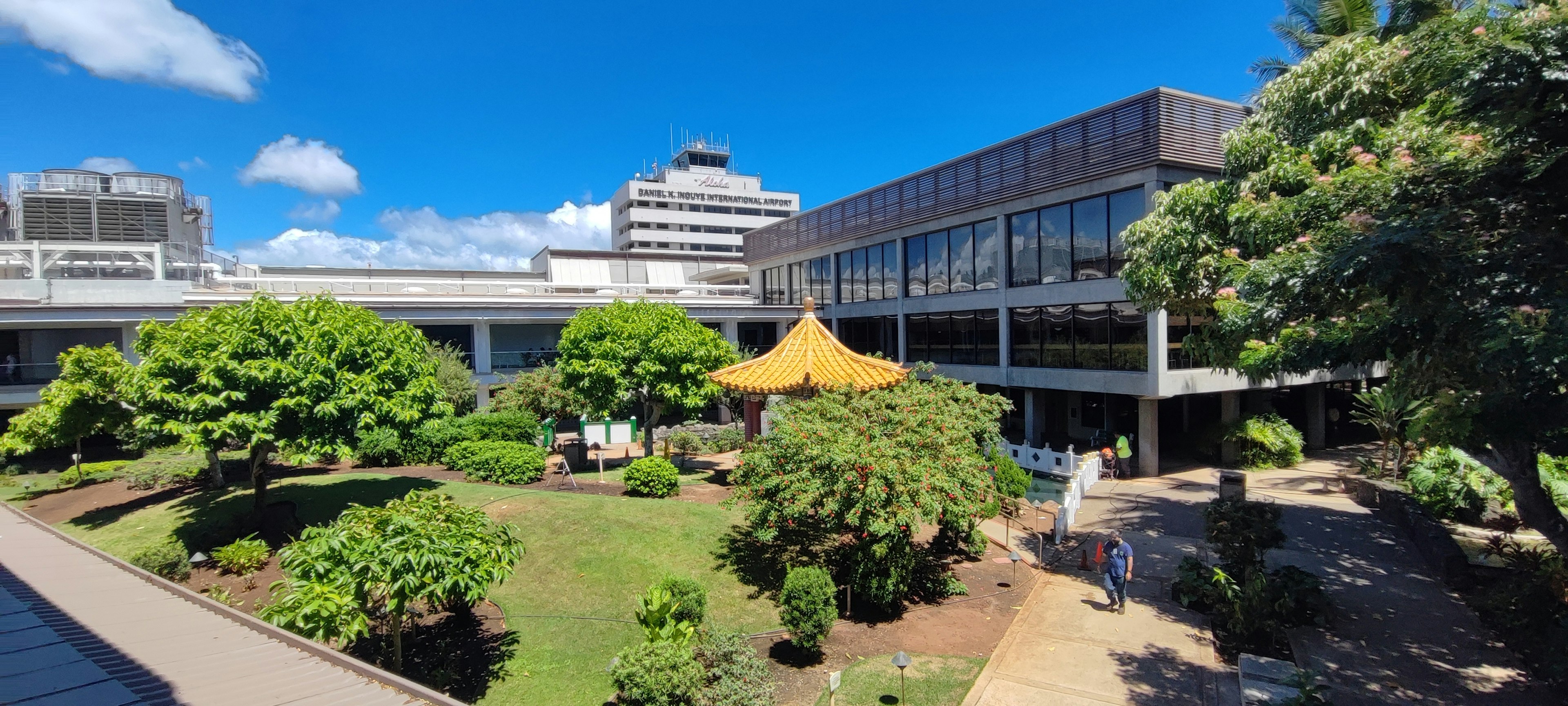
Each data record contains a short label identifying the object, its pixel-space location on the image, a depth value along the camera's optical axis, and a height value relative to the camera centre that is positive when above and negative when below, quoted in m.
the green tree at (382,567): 8.43 -2.73
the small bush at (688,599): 10.30 -3.71
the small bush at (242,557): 13.41 -3.93
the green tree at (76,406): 18.00 -1.42
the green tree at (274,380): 13.78 -0.63
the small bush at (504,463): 18.86 -3.16
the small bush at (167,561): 12.63 -3.78
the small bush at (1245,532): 11.83 -3.35
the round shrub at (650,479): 17.27 -3.31
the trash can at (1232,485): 15.32 -3.27
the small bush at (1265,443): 22.47 -3.49
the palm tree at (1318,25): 14.46 +6.47
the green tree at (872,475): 11.00 -2.18
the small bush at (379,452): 20.53 -3.22
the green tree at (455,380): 25.06 -1.23
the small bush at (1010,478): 16.34 -3.31
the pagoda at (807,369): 16.36 -0.71
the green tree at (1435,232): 6.93 +1.18
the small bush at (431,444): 21.98 -3.04
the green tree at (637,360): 20.06 -0.49
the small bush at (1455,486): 14.64 -3.30
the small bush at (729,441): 25.92 -3.65
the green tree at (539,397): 25.08 -1.87
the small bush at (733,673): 8.16 -3.94
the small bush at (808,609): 9.98 -3.79
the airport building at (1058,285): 20.56 +1.92
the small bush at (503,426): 22.28 -2.58
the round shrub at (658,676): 8.03 -3.79
